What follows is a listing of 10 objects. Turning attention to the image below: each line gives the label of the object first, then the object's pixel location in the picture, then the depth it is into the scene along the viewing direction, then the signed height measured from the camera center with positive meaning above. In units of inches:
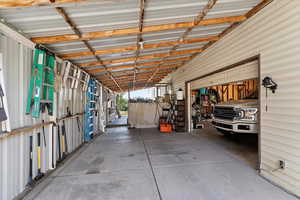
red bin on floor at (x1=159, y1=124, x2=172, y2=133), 300.0 -56.3
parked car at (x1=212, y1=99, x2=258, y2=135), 154.3 -18.9
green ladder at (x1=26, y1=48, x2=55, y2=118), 107.8 +12.9
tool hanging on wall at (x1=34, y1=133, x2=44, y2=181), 114.7 -43.3
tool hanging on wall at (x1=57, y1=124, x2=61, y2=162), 151.8 -43.6
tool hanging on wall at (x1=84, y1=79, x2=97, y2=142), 228.9 -16.7
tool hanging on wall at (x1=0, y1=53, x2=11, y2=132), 81.2 -4.7
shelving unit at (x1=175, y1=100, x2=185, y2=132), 303.1 -34.8
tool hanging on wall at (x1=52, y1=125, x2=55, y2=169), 135.6 -47.7
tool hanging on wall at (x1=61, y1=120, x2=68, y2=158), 160.6 -44.8
